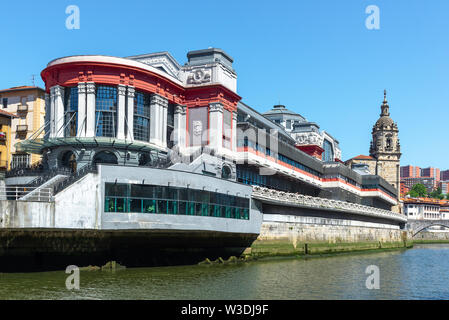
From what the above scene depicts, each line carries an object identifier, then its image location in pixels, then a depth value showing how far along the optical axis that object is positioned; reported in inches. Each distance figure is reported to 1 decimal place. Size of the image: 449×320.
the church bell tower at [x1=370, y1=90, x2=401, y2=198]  7082.2
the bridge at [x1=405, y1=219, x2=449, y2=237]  6122.1
